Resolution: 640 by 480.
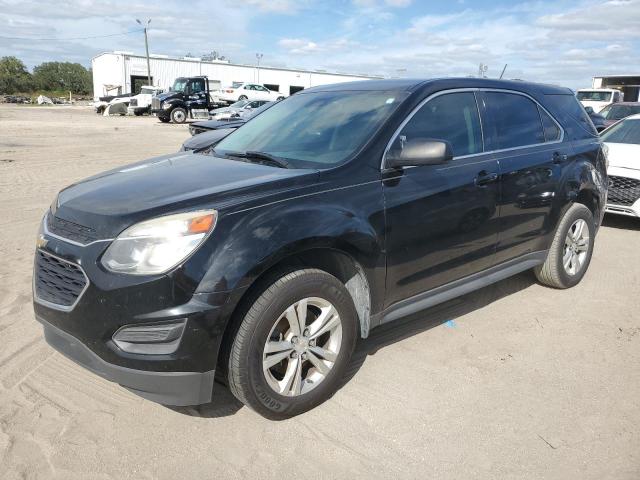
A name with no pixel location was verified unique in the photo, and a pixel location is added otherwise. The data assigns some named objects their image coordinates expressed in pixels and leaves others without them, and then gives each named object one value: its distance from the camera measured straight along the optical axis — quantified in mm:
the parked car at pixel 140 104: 36594
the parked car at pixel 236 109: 25438
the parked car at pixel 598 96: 23369
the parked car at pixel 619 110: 15164
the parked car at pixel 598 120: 8203
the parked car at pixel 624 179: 7207
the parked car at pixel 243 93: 36000
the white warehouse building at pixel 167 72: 53781
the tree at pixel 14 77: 76062
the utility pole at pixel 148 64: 51781
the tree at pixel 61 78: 87938
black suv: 2498
